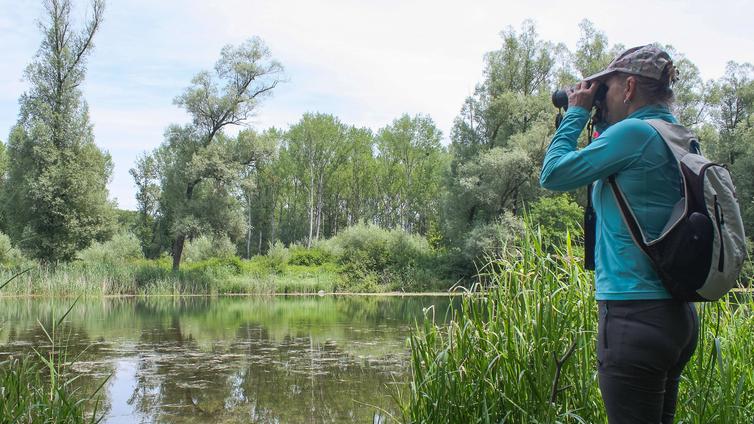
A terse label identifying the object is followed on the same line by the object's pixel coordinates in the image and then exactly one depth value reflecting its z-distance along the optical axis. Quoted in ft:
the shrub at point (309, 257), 83.30
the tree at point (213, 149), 72.59
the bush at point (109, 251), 67.46
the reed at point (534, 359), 8.58
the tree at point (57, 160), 64.08
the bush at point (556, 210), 61.36
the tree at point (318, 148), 126.72
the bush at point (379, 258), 76.23
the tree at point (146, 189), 135.64
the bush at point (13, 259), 58.70
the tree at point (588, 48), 76.59
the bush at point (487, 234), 67.31
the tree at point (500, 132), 70.44
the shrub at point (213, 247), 72.95
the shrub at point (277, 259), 78.15
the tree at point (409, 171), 136.56
